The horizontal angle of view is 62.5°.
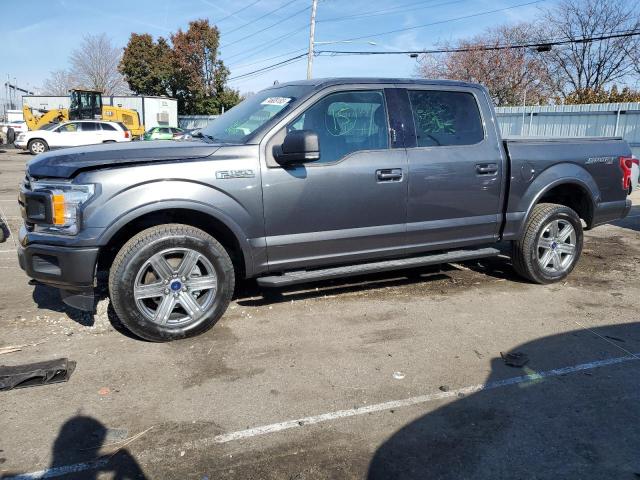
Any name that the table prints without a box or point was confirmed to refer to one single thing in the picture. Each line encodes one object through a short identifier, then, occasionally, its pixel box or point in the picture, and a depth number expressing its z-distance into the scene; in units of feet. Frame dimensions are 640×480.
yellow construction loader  100.48
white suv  81.71
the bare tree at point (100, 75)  225.15
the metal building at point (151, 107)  120.37
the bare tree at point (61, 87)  287.77
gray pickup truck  12.73
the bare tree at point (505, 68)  123.95
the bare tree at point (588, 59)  122.48
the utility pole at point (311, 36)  94.32
